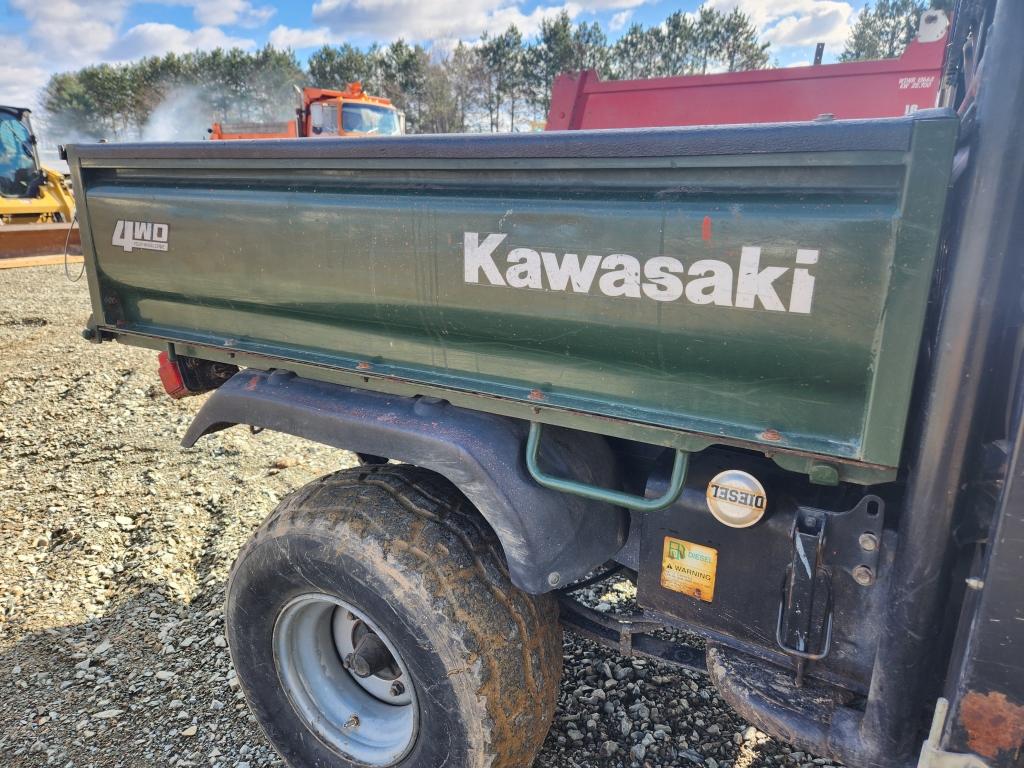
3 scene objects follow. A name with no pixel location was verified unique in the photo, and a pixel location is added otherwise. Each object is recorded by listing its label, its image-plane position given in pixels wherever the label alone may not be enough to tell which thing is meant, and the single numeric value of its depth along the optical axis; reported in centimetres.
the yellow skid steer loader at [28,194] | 915
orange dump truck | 1298
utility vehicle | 124
